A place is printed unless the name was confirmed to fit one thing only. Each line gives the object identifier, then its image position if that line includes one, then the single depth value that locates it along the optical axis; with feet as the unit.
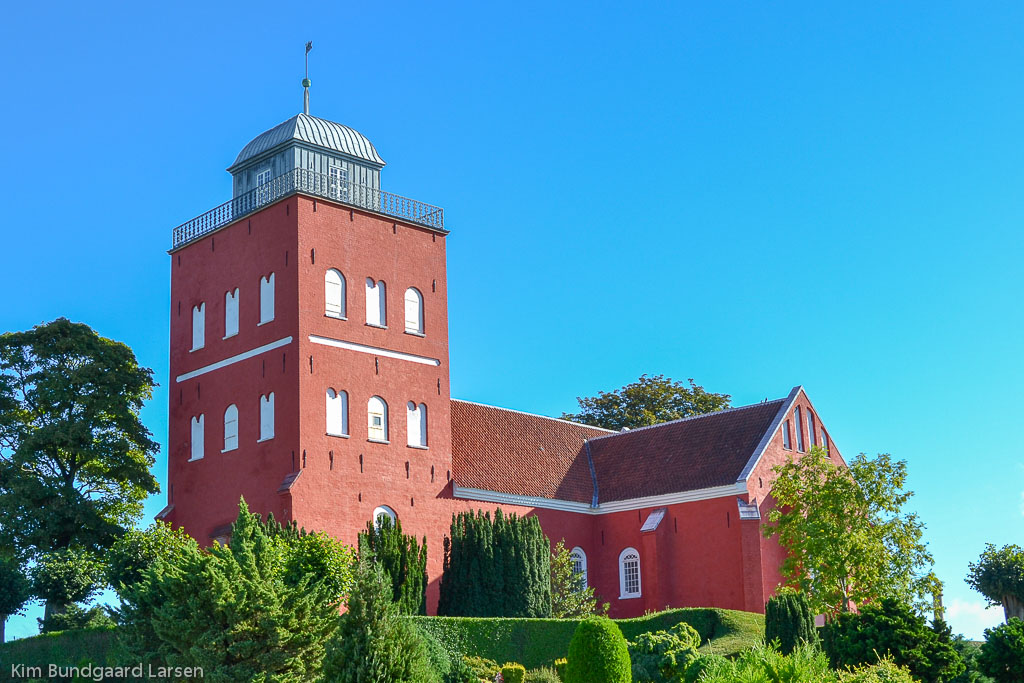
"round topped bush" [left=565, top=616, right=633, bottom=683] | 94.32
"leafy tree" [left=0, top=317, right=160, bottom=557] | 138.10
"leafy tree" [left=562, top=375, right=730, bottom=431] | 204.33
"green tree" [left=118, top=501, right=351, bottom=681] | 90.22
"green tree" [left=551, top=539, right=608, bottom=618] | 136.36
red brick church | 132.67
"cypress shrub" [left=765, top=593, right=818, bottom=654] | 111.04
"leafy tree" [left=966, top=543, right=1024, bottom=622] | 168.86
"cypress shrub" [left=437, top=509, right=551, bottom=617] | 129.18
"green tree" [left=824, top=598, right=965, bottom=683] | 96.32
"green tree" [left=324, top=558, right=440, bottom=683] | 81.71
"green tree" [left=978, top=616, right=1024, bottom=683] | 96.22
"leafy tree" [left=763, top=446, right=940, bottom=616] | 134.72
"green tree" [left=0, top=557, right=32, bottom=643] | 132.05
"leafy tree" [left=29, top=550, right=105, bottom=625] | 132.46
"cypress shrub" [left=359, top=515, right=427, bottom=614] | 123.65
